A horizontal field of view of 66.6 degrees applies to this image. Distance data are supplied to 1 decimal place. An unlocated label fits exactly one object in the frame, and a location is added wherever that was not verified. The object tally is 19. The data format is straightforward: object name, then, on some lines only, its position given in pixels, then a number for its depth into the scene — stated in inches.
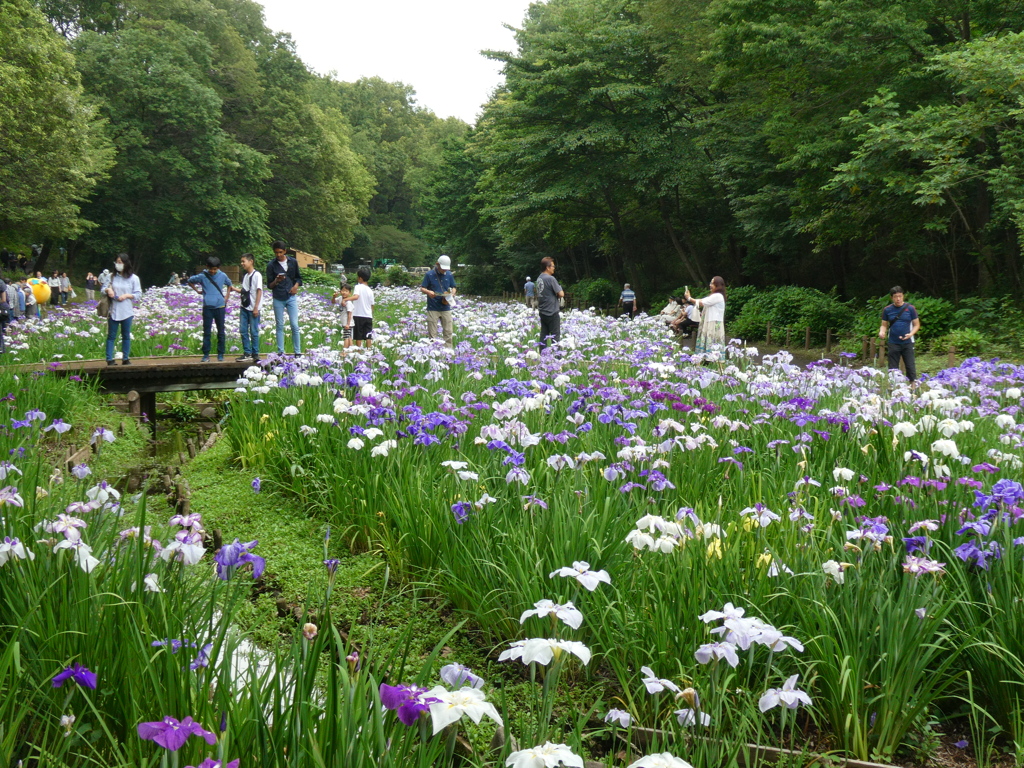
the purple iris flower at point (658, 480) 143.4
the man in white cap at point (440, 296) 483.2
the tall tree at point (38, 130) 900.6
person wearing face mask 406.9
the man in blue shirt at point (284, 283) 465.7
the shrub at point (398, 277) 2250.2
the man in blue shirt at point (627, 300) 959.9
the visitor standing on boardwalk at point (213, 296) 438.0
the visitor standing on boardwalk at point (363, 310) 466.3
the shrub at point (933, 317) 660.7
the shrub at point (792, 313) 784.9
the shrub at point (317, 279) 1901.8
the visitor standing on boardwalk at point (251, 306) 443.8
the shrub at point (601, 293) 1371.8
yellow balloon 820.0
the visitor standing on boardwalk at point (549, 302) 489.1
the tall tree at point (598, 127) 1038.4
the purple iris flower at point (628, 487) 143.4
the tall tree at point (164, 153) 1379.2
